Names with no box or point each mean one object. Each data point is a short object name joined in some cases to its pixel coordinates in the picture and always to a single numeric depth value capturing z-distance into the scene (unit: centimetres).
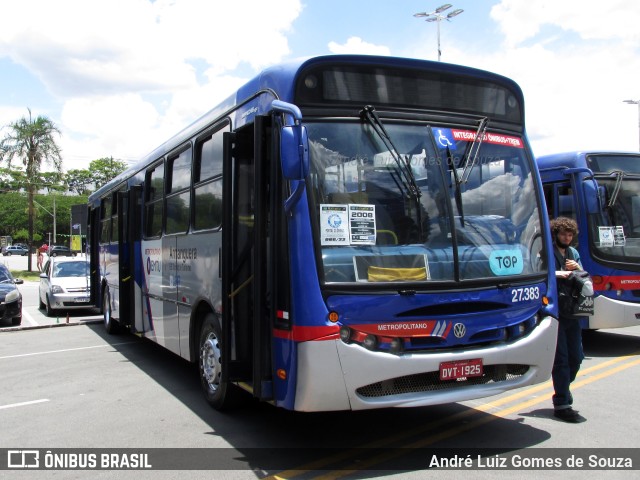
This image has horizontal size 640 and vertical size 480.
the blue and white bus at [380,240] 457
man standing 590
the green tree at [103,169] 7337
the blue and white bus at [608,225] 927
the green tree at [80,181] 8247
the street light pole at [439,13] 2502
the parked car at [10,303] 1368
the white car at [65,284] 1602
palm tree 3372
